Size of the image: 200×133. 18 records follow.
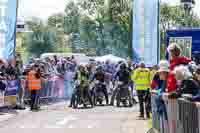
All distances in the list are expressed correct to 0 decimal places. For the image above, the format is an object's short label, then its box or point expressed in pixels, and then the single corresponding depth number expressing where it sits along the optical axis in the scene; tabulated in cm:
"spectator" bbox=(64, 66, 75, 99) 2989
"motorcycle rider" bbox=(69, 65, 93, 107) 2475
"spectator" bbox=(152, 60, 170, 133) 1164
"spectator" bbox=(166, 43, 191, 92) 1112
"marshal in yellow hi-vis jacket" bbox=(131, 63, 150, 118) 2002
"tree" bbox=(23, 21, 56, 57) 9012
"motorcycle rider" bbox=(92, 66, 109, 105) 2601
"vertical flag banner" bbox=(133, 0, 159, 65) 2483
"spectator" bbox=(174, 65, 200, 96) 940
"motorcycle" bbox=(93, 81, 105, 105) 2581
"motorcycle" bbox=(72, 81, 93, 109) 2467
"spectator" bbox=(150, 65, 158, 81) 2099
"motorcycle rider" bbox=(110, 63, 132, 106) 2489
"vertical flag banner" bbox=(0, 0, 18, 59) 2259
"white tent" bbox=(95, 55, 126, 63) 5757
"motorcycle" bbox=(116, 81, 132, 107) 2508
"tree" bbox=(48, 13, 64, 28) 10669
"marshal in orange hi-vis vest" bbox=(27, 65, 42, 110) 2336
